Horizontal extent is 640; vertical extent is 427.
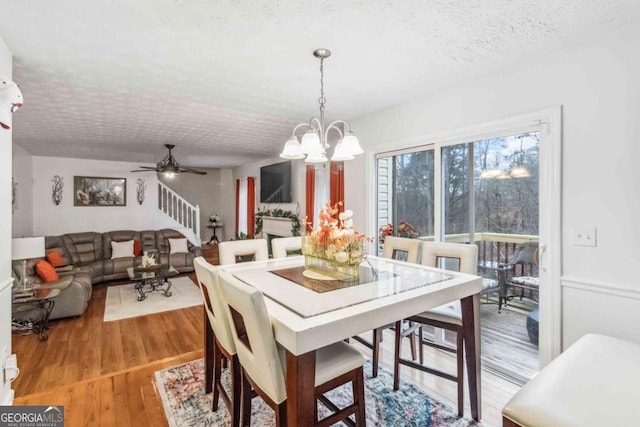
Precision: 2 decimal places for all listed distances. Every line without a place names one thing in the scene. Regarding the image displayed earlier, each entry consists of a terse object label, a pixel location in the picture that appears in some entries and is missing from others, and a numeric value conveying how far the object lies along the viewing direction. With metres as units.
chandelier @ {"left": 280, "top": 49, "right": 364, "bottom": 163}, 1.99
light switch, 1.96
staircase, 7.49
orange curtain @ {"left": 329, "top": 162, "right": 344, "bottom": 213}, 4.18
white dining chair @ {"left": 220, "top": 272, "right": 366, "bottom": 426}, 1.24
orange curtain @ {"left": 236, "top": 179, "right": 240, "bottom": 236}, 8.53
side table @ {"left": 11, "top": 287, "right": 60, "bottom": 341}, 3.29
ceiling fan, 5.31
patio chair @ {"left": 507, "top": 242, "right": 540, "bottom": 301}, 2.34
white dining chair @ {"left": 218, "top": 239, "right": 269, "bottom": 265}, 2.48
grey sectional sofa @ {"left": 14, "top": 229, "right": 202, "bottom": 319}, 3.76
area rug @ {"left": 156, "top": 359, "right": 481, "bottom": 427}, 1.89
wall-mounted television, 5.92
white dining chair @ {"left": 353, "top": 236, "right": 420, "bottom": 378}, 2.39
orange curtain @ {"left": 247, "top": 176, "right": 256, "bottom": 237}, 7.39
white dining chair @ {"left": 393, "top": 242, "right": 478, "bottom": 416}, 1.94
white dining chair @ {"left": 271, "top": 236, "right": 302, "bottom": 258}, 2.78
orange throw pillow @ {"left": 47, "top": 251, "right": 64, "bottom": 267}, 4.79
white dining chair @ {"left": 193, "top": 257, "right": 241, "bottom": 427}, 1.63
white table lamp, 3.16
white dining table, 1.20
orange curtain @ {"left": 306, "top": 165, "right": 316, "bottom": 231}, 5.02
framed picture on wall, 6.54
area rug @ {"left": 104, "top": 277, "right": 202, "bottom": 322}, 4.05
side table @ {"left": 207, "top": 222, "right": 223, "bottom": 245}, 9.60
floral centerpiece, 1.90
